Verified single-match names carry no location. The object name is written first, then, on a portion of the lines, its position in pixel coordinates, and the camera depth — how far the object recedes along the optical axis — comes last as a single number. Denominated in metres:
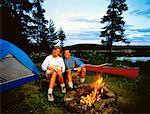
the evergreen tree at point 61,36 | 13.01
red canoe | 4.34
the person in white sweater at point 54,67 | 2.96
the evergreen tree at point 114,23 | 9.70
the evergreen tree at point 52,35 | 11.71
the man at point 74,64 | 3.34
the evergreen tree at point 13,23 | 7.37
